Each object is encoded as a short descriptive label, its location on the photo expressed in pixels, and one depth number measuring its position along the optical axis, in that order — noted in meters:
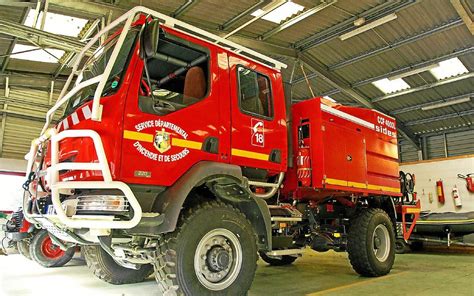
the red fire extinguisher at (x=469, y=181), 9.69
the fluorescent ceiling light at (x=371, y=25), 9.37
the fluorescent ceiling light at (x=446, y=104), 13.61
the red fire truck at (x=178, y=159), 3.26
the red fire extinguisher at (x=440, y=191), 10.15
